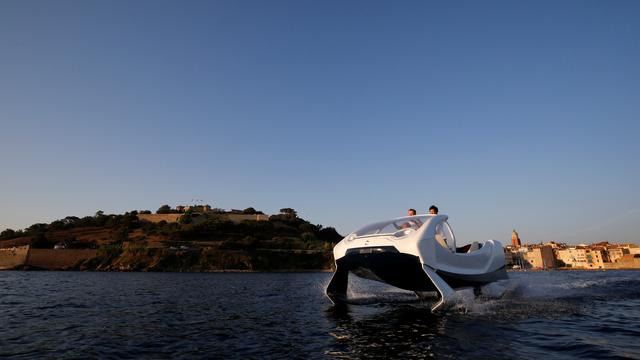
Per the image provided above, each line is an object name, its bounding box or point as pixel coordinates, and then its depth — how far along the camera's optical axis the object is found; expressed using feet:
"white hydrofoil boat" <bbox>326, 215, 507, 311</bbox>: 40.68
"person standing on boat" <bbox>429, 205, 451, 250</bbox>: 45.57
